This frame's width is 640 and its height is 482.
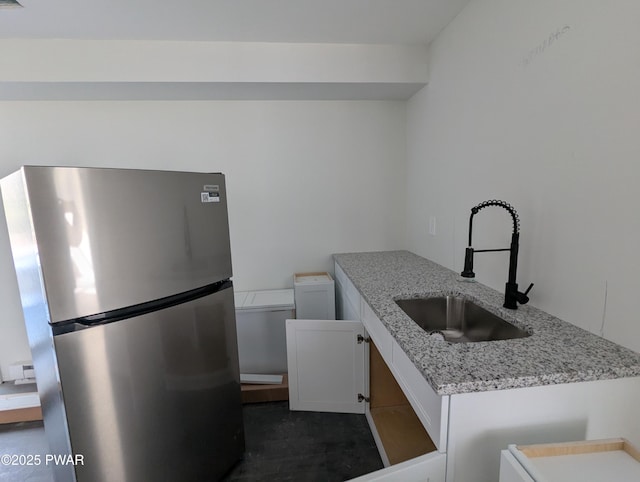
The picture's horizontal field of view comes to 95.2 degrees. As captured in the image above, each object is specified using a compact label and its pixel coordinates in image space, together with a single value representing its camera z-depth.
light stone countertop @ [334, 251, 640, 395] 0.75
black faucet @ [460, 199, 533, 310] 1.14
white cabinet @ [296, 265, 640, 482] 0.77
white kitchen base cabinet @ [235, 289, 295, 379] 2.16
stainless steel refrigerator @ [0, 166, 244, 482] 0.95
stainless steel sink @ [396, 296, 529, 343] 1.33
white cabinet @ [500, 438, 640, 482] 0.61
